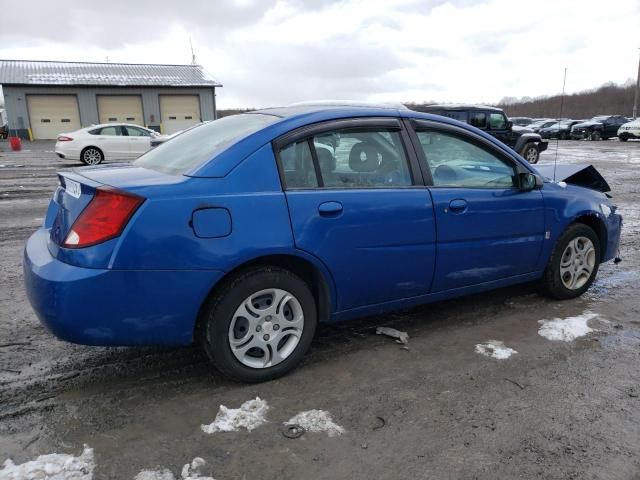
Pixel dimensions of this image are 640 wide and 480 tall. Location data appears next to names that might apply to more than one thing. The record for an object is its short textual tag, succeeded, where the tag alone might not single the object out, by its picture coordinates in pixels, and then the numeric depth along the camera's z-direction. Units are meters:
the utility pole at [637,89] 40.30
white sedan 16.72
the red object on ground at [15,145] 25.82
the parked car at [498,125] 14.64
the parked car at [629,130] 30.92
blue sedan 2.61
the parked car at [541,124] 37.54
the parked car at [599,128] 33.69
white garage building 35.28
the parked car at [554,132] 35.50
